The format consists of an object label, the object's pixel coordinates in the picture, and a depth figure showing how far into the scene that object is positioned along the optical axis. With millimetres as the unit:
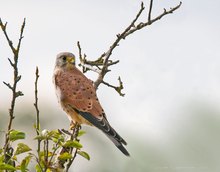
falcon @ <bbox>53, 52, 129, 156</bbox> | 12984
